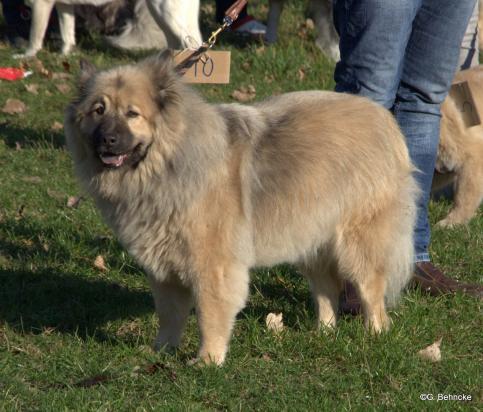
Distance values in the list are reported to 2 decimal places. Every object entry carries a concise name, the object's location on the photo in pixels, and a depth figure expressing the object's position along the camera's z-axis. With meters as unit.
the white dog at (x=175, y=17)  15.45
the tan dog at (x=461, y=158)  11.66
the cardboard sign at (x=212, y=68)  8.28
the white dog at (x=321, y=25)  18.64
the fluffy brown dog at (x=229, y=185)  6.75
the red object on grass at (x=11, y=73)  16.14
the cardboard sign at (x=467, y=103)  11.01
